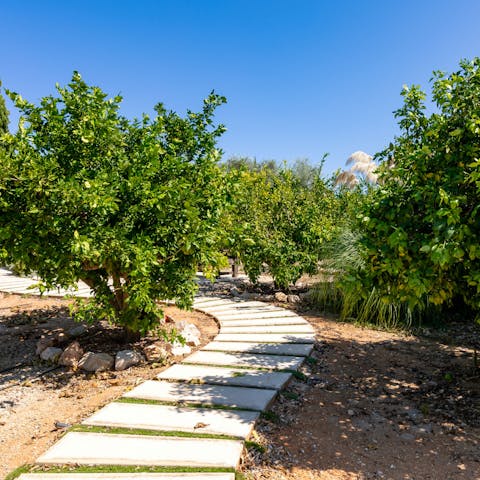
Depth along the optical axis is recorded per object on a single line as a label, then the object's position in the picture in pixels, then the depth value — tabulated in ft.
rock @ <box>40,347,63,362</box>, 16.61
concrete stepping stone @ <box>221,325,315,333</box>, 20.88
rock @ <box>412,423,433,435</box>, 10.88
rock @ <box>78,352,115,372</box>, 15.58
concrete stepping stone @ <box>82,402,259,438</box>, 10.32
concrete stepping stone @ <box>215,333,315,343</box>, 19.06
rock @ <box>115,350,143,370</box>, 15.65
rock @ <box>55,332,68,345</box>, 18.26
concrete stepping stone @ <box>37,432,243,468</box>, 8.82
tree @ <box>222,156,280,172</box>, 103.59
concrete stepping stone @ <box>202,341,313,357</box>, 17.20
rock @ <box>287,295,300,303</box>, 30.07
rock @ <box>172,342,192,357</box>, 17.21
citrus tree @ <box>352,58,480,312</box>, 9.49
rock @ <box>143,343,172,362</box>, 16.42
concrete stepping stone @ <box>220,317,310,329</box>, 22.40
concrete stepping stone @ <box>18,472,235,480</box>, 8.27
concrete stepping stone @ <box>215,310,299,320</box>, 24.12
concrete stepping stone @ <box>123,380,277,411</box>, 11.94
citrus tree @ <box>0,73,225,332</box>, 13.14
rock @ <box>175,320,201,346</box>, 18.70
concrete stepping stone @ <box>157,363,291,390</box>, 13.50
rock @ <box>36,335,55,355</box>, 17.70
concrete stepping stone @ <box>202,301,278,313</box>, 26.45
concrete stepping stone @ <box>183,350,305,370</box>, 15.49
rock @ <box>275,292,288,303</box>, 30.09
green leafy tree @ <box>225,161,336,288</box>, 29.68
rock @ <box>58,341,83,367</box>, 16.10
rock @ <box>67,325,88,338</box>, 18.94
